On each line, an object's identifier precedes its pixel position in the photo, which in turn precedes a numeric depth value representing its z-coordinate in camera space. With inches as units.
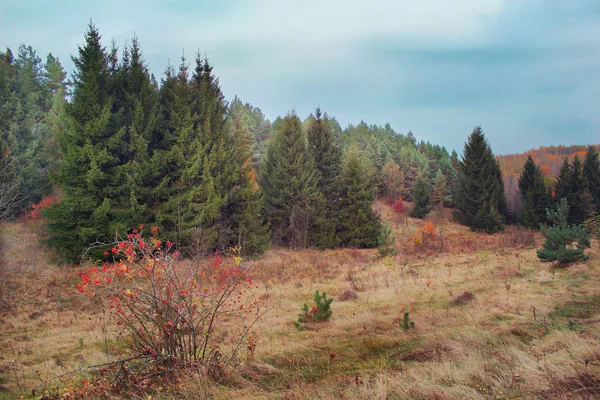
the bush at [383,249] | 735.7
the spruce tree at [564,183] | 1572.3
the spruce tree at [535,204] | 1555.1
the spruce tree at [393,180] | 2127.2
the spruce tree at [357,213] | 1112.2
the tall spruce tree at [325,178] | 1103.6
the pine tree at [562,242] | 424.8
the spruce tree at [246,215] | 838.5
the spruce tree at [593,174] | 1566.2
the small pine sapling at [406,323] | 280.4
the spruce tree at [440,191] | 2145.7
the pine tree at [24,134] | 1056.8
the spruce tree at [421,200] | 1879.9
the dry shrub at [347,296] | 407.8
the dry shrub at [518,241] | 687.7
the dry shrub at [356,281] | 454.6
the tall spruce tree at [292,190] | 1079.0
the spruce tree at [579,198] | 1517.0
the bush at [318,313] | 323.3
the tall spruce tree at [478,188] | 1535.4
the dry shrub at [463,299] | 343.0
